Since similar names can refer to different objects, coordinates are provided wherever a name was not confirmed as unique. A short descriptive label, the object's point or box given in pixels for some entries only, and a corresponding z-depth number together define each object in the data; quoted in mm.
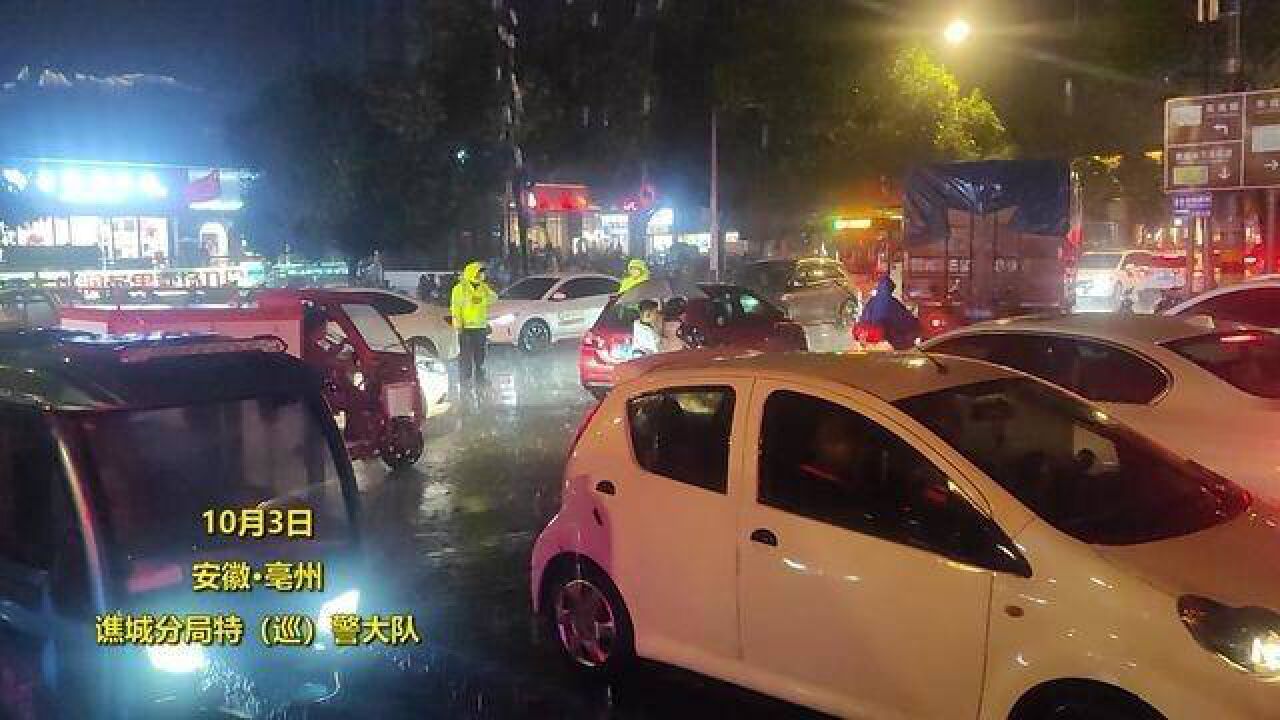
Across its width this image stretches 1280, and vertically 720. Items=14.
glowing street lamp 19156
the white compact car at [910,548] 4078
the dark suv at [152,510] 4578
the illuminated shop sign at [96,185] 39219
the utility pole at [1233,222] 16367
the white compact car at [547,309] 23406
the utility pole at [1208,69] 16719
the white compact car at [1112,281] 28766
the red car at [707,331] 15570
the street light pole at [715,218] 31891
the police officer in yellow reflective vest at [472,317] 17172
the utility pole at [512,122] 31828
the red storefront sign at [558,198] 39500
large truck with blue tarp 17266
